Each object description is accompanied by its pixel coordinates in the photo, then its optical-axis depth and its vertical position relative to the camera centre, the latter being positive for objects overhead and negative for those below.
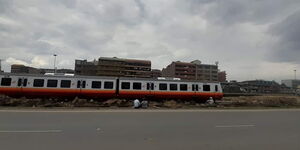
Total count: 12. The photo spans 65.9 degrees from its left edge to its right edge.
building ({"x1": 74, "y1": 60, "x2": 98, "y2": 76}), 102.31 +10.20
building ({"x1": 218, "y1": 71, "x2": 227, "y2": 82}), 142.00 +10.23
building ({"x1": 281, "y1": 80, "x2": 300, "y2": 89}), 136.44 +6.12
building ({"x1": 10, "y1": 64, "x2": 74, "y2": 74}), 102.89 +10.91
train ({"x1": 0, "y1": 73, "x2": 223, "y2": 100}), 24.55 +0.42
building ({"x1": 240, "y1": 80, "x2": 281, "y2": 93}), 91.94 +1.68
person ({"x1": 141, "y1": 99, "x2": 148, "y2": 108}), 20.25 -1.12
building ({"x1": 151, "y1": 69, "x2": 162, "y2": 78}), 117.01 +9.95
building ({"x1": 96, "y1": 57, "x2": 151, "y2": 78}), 100.12 +10.86
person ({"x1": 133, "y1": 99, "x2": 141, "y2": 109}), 19.44 -1.08
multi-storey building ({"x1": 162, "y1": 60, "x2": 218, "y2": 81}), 117.25 +11.21
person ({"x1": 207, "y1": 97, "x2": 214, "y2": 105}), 26.75 -1.10
